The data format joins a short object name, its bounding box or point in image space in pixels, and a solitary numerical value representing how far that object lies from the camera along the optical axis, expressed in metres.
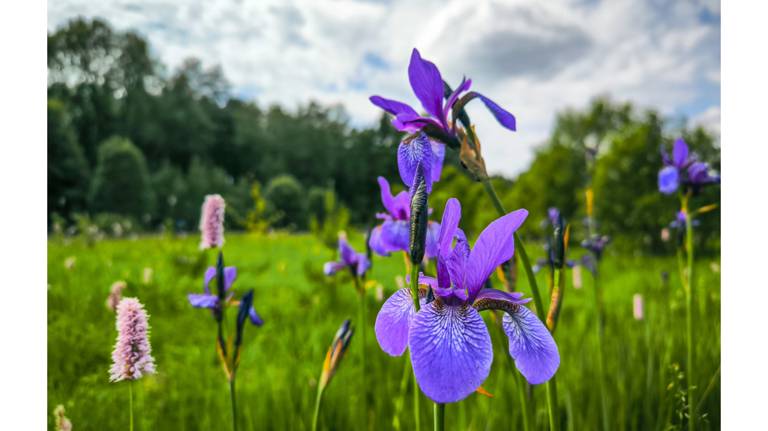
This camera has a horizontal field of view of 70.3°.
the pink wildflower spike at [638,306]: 1.53
